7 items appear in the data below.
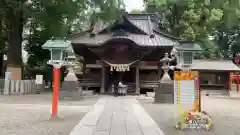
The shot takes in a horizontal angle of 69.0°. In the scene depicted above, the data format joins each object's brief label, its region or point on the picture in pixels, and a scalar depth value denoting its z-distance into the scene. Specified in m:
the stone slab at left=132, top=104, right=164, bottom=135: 4.49
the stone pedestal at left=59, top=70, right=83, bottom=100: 10.59
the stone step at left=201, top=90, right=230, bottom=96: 16.27
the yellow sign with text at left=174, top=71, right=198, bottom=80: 4.88
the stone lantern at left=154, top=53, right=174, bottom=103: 9.51
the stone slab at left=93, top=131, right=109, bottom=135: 4.33
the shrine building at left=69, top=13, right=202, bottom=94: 13.38
